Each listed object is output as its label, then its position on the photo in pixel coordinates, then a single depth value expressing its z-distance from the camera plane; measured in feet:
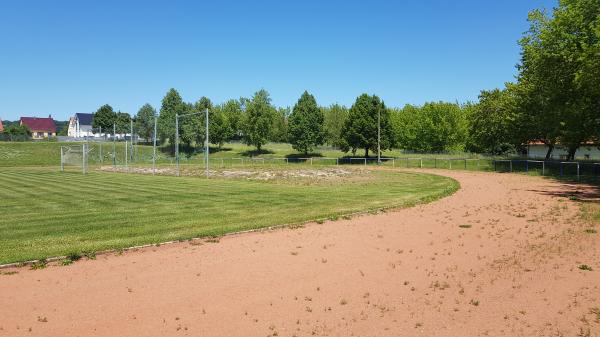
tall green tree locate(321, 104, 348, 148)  330.13
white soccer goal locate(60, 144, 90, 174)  217.44
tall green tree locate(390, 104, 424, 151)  291.99
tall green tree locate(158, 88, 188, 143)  302.86
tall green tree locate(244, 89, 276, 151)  287.40
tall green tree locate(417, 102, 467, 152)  279.08
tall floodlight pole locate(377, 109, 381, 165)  216.54
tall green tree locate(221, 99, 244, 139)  326.16
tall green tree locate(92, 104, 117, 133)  418.10
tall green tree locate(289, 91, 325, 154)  268.82
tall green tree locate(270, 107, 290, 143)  308.56
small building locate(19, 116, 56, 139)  489.26
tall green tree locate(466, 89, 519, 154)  164.86
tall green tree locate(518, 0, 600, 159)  100.37
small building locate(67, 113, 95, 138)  461.66
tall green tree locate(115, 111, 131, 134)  420.77
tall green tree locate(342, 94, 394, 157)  231.50
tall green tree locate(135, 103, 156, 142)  351.87
